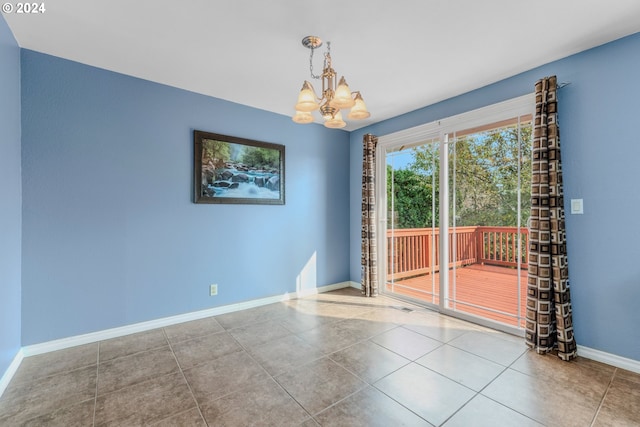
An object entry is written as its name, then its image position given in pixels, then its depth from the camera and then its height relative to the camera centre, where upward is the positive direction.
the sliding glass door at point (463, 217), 2.86 -0.01
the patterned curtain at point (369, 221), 4.05 -0.06
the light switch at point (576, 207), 2.36 +0.07
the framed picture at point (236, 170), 3.18 +0.56
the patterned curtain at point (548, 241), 2.35 -0.21
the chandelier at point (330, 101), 1.94 +0.79
